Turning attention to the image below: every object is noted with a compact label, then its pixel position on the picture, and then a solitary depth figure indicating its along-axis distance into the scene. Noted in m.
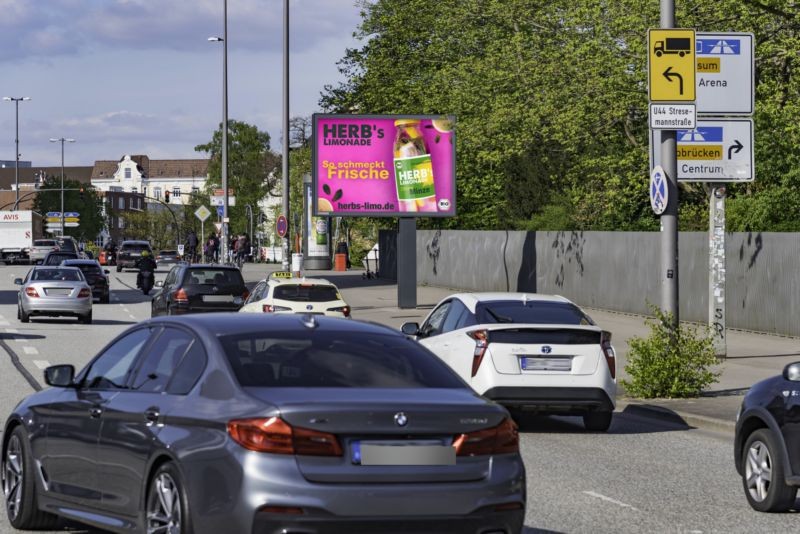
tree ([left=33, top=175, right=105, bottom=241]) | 173.62
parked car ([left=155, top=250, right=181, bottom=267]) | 99.81
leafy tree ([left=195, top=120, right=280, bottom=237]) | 148.38
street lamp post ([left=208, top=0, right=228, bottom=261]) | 56.00
